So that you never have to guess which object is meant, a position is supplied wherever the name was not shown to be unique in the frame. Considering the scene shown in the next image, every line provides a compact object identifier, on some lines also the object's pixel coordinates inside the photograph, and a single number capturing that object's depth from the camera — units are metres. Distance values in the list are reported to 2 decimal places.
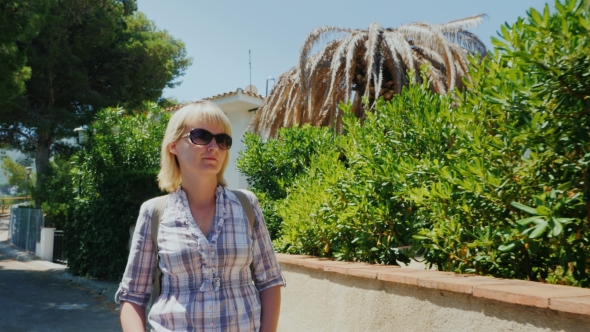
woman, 2.06
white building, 20.62
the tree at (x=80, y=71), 22.95
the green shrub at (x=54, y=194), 21.78
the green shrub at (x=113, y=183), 13.47
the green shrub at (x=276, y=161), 7.13
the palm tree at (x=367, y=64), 12.12
